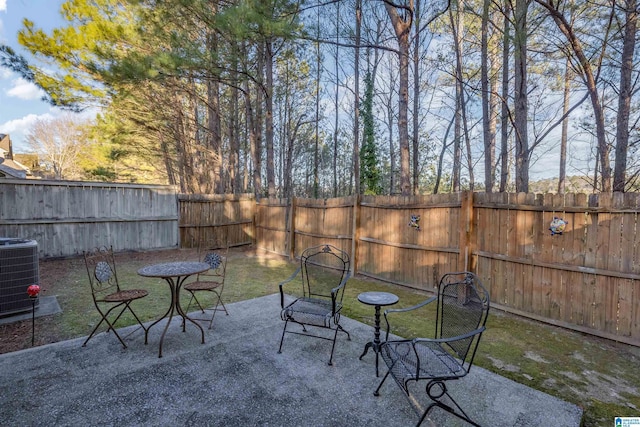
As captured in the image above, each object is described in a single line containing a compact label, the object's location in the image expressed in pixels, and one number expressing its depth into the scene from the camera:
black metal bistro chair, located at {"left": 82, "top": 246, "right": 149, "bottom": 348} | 2.81
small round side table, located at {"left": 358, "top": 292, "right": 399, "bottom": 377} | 2.35
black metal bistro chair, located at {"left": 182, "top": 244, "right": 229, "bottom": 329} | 3.31
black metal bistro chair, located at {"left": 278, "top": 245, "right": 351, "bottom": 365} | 2.73
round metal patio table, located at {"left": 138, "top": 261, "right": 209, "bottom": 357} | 2.76
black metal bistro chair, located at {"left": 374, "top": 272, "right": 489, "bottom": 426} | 1.75
